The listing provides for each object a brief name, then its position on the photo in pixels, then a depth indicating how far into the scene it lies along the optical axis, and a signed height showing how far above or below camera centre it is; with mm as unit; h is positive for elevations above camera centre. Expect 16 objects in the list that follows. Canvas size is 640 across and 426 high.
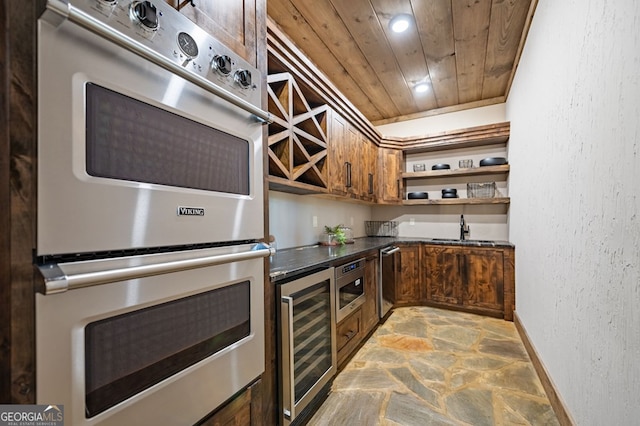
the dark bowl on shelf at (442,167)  4074 +675
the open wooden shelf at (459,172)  3629 +562
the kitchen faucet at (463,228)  4039 -237
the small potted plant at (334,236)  3217 -268
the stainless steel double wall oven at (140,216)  637 -2
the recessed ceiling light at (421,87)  3551 +1649
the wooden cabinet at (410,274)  3715 -841
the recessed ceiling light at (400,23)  2346 +1662
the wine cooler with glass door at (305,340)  1396 -754
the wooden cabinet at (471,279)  3254 -836
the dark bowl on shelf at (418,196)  4242 +258
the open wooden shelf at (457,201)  3538 +153
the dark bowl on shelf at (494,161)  3664 +677
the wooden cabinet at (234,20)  1003 +778
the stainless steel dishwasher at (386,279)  2994 -751
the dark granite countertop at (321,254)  1557 -341
